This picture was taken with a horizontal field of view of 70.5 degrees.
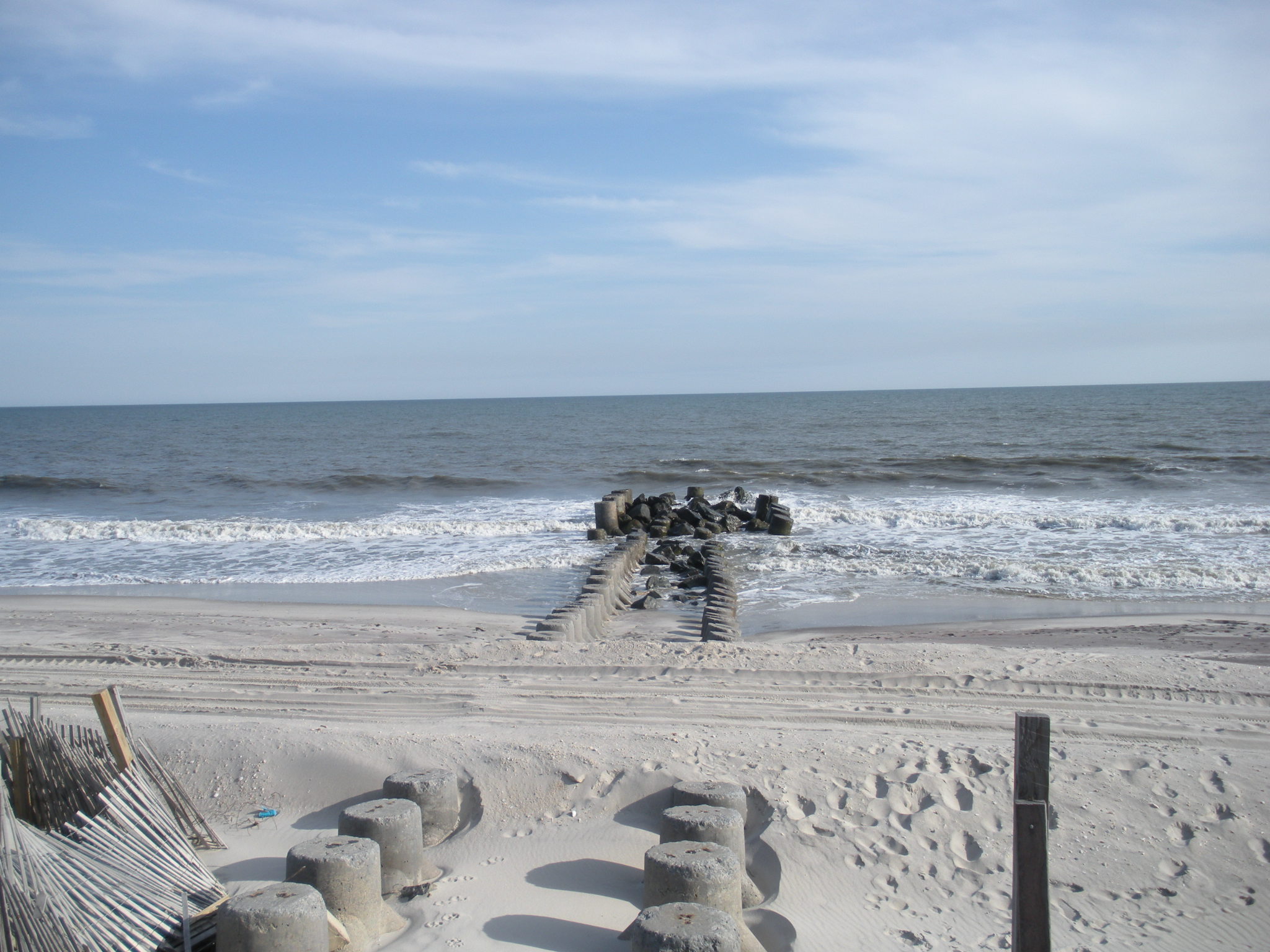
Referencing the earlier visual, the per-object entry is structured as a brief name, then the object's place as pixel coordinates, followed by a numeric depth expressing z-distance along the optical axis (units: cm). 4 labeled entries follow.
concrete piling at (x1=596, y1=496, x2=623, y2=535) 1862
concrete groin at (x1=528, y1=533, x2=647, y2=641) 962
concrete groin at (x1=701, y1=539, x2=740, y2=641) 984
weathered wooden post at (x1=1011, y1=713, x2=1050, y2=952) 300
